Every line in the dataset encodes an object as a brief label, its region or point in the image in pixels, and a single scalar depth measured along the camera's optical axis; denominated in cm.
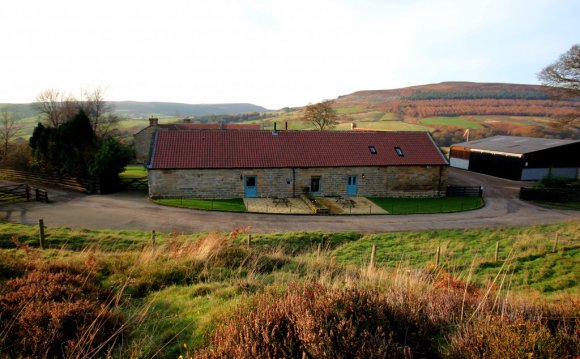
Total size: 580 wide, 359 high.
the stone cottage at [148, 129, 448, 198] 2464
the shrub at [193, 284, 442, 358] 322
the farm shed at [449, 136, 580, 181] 3562
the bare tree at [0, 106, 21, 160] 3352
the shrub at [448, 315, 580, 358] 338
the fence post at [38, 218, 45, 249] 1128
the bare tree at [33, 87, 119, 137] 4294
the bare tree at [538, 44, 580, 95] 2777
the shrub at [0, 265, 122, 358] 369
